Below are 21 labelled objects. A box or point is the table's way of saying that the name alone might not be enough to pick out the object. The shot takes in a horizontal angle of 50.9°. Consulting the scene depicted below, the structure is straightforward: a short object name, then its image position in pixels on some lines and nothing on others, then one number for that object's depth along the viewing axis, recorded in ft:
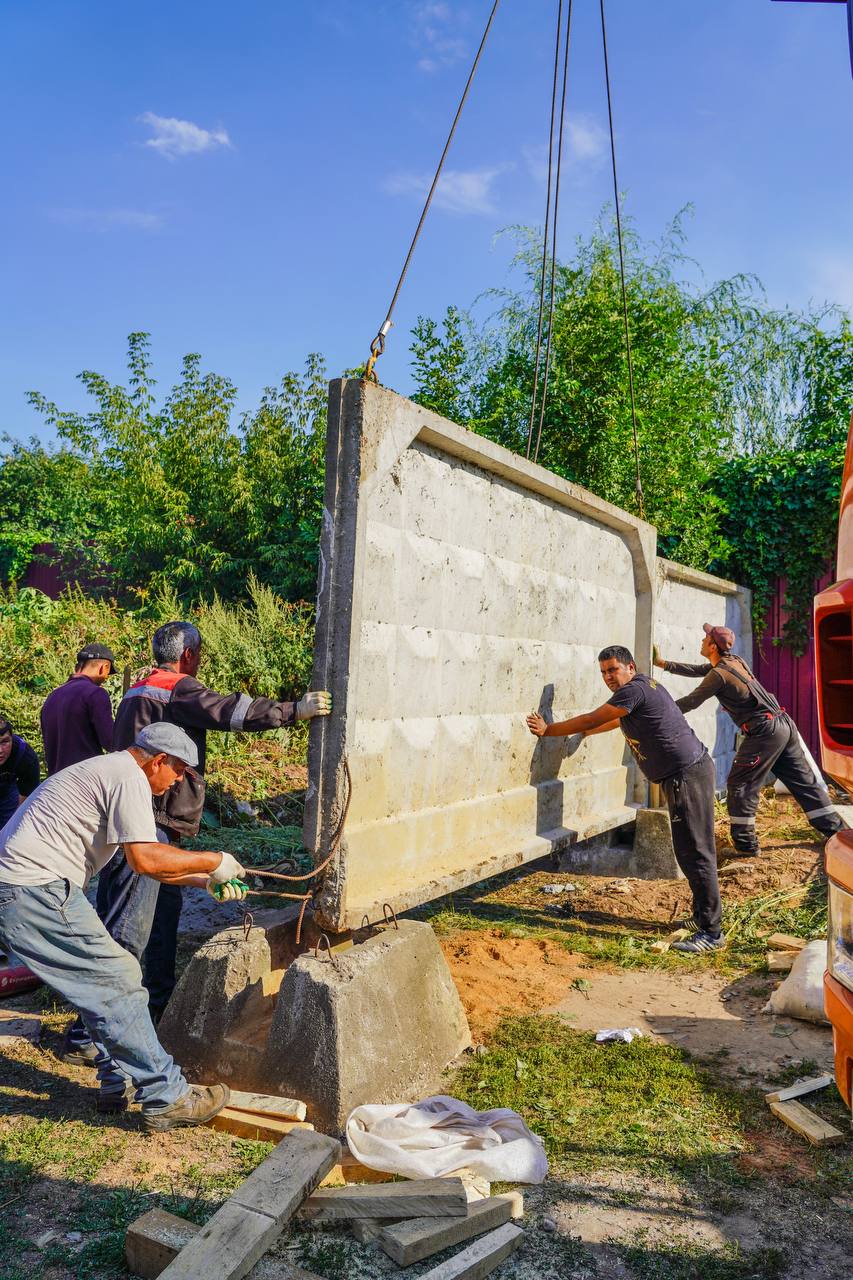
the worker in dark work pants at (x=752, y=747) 24.11
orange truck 8.02
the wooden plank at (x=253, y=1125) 11.01
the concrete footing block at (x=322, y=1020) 11.38
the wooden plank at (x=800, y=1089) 12.38
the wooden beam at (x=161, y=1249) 8.30
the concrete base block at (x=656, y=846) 23.95
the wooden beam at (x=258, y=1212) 8.05
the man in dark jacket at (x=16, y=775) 19.03
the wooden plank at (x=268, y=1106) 11.14
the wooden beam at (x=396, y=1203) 9.20
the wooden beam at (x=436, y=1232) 8.76
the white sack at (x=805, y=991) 15.02
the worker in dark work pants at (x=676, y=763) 19.71
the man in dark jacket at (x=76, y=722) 17.65
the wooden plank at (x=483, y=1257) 8.33
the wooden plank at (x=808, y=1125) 11.34
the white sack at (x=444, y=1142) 10.22
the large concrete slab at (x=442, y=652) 12.38
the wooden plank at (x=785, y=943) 18.30
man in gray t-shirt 11.22
